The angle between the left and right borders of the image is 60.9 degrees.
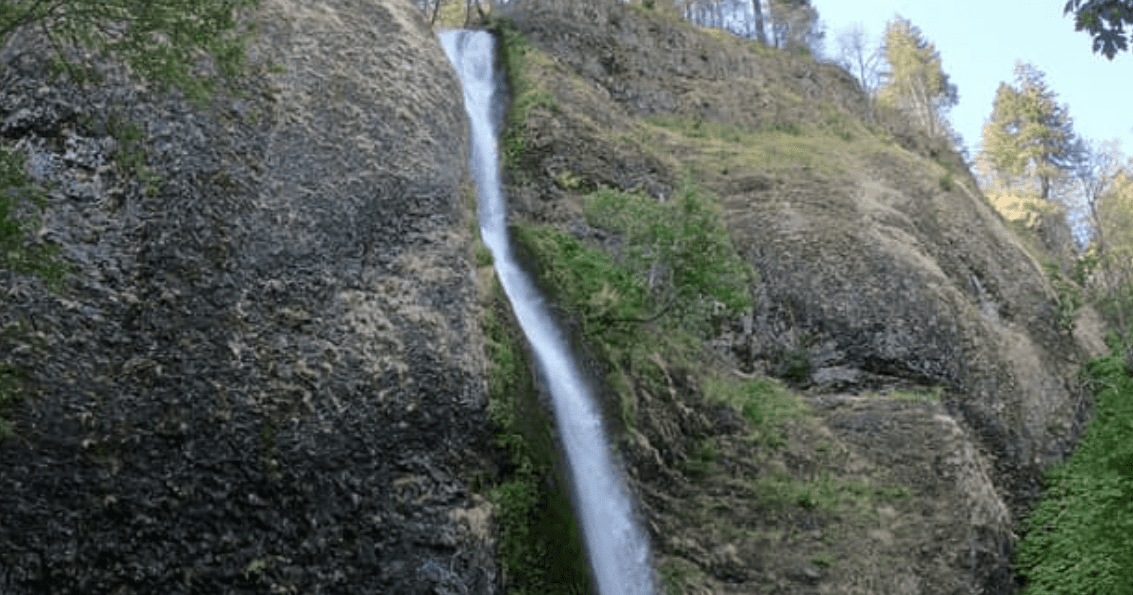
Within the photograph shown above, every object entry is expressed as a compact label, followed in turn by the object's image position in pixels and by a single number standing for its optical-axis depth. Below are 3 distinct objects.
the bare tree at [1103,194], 34.22
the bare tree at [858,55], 55.12
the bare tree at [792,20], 51.72
